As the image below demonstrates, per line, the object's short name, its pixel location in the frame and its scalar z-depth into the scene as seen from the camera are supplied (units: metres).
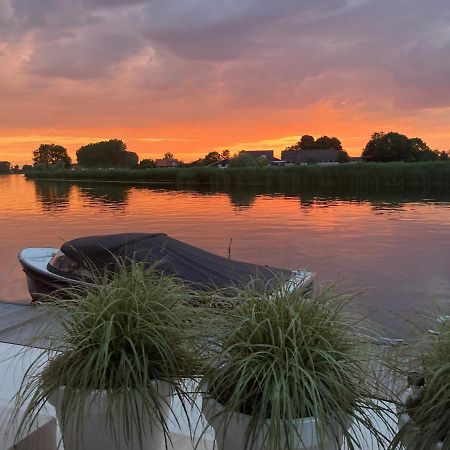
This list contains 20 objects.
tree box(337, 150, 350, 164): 99.44
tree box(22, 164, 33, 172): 109.41
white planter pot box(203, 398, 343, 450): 1.66
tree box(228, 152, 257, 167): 66.06
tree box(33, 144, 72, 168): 144.12
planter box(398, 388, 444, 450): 1.50
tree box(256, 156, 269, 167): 67.43
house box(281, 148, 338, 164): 99.88
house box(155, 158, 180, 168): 124.47
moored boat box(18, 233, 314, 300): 6.76
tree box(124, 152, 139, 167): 125.81
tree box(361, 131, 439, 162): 91.50
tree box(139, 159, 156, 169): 107.70
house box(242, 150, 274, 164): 116.49
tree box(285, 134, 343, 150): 114.12
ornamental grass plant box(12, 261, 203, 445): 1.88
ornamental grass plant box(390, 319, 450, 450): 1.51
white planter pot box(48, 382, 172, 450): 1.89
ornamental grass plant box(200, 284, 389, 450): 1.66
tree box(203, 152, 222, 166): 102.75
